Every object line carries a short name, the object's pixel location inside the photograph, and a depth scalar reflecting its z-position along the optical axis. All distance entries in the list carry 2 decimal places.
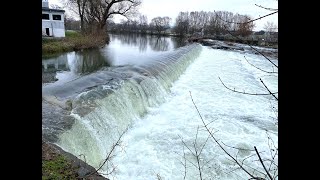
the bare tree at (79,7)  25.81
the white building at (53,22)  20.36
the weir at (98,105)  4.00
